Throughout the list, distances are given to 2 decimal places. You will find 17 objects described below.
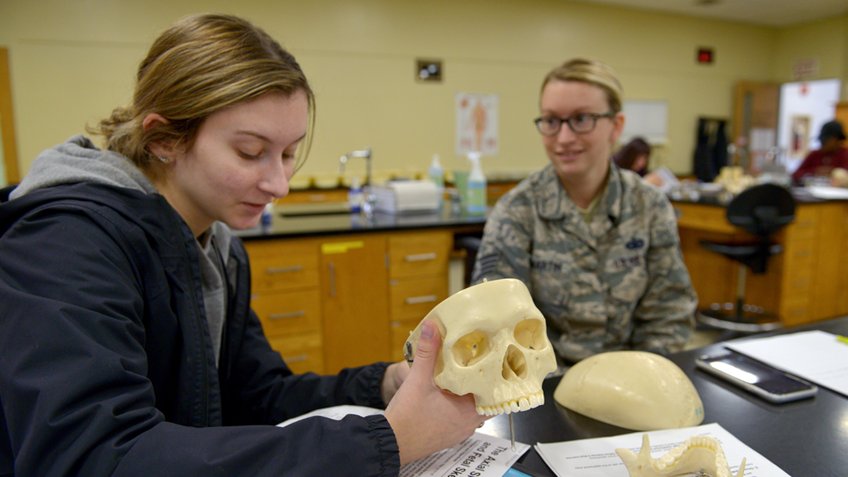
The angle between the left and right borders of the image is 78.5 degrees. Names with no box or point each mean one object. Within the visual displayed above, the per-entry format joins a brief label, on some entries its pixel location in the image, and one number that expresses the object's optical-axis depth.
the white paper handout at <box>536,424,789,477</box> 0.76
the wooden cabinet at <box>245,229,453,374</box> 2.68
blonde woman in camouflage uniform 1.63
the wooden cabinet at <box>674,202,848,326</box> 3.82
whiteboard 7.79
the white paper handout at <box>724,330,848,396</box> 1.07
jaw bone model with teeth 0.71
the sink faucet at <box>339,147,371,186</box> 3.52
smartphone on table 0.98
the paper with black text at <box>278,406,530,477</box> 0.73
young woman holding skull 0.58
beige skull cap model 0.90
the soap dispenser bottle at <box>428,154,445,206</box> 3.78
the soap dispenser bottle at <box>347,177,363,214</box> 3.51
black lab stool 3.61
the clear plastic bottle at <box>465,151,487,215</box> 3.35
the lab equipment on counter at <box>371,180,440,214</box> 3.27
